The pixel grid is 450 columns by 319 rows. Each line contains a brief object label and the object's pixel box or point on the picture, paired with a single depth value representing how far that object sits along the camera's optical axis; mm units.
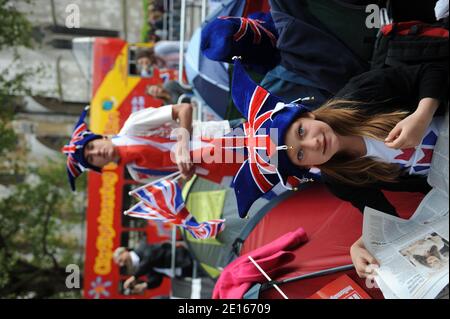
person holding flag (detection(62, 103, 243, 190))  1578
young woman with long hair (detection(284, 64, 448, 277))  1125
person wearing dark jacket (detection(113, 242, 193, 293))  3188
